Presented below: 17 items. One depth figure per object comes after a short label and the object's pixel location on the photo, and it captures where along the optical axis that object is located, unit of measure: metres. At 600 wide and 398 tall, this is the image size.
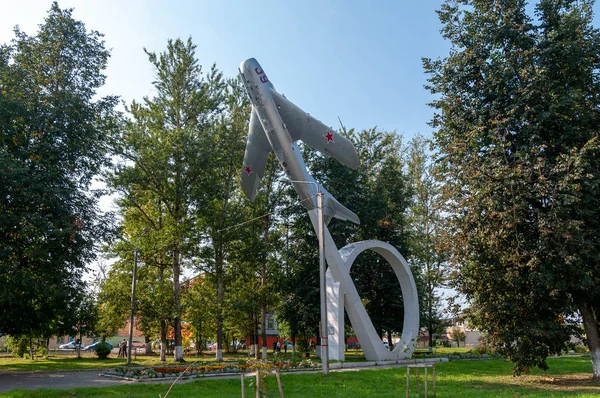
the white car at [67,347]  46.96
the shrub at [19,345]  29.84
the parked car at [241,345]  51.70
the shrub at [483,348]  16.01
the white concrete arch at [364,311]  19.52
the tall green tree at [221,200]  26.84
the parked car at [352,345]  50.66
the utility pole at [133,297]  23.36
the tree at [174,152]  25.66
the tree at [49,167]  16.47
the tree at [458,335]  50.37
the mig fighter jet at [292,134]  19.55
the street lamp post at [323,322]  14.87
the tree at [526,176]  13.96
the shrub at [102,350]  29.75
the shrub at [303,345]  34.13
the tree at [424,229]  34.59
